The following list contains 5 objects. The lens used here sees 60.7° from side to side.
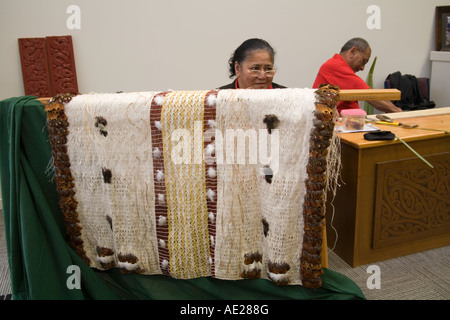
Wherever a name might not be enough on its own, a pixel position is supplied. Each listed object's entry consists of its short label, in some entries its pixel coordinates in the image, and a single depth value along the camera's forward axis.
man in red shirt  2.70
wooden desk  1.79
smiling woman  1.98
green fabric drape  1.18
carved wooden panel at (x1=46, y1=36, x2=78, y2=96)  2.80
